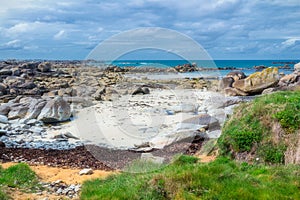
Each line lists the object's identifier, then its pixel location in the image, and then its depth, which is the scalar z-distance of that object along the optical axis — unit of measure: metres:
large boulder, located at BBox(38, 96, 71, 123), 13.25
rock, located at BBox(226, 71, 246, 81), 23.23
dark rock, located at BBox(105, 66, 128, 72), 46.08
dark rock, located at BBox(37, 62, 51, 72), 40.58
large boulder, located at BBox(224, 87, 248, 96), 20.64
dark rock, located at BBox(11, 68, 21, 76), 33.85
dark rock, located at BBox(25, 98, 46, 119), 13.80
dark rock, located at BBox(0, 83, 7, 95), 21.88
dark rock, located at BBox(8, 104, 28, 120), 14.08
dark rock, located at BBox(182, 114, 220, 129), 10.98
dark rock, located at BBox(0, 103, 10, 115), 14.57
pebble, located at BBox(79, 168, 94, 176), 6.76
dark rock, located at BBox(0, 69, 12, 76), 33.24
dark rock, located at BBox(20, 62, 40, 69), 40.90
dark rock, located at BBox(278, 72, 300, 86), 20.18
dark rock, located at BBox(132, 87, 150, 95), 21.51
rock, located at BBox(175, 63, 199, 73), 45.66
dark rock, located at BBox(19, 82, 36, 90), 24.17
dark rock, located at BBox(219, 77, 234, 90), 22.70
